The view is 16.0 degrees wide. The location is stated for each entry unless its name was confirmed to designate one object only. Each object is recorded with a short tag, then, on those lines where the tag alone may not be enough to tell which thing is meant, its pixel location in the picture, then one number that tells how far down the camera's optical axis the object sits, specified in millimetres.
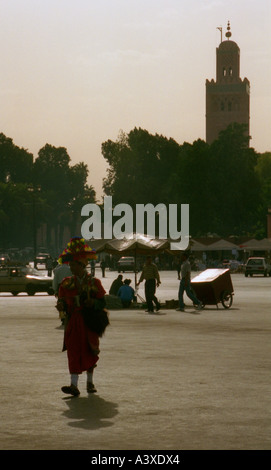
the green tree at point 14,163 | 152250
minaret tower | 182125
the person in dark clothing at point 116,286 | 31969
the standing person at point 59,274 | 20141
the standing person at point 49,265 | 68412
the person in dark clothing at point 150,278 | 27281
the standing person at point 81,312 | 10500
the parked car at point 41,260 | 99188
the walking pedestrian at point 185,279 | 27469
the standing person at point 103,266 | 67062
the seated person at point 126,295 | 29688
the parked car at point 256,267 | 68938
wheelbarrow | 28984
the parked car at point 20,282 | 41000
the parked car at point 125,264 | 81062
